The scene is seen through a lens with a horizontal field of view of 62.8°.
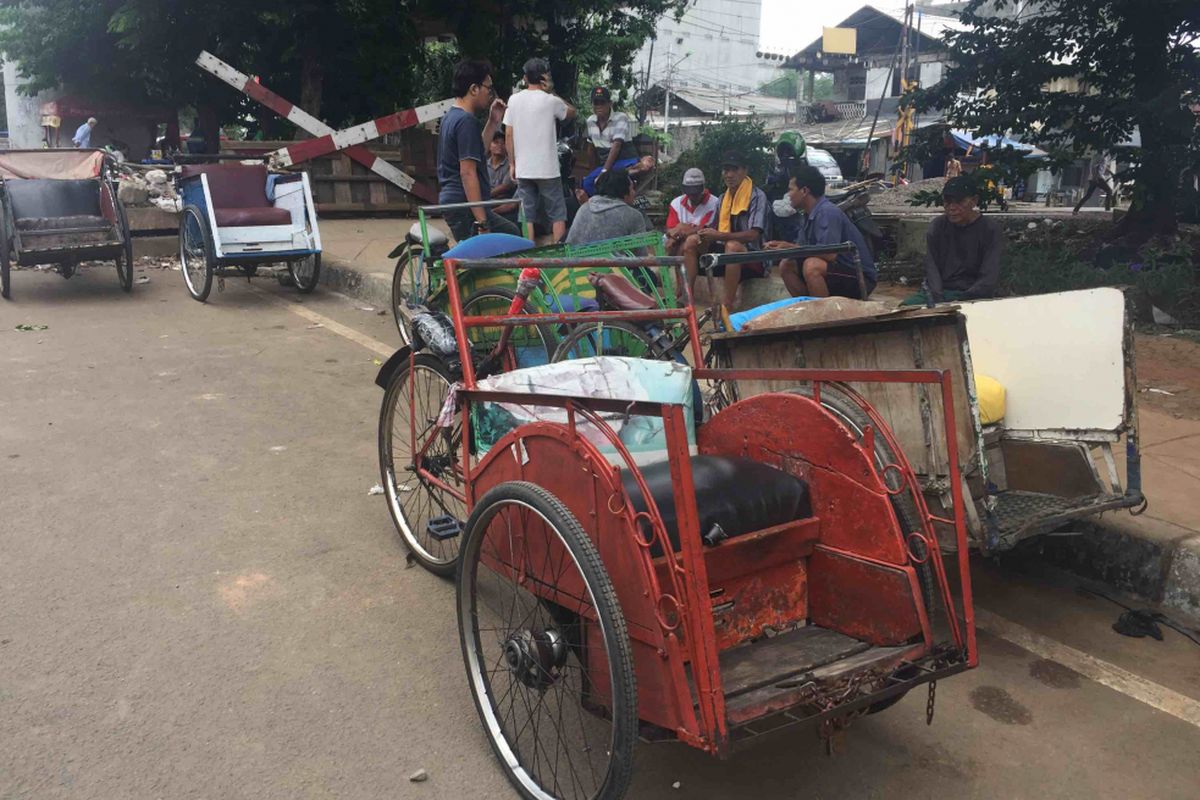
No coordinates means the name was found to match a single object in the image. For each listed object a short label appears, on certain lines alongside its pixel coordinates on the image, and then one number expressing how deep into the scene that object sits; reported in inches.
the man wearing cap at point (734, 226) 288.2
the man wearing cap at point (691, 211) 302.2
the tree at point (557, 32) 549.6
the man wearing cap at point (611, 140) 400.2
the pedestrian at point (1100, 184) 365.2
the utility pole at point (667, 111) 1330.5
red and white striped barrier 500.4
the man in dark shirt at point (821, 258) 240.7
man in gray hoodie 238.5
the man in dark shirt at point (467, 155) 247.8
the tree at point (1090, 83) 307.6
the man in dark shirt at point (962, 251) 219.5
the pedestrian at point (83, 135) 688.4
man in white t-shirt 266.1
